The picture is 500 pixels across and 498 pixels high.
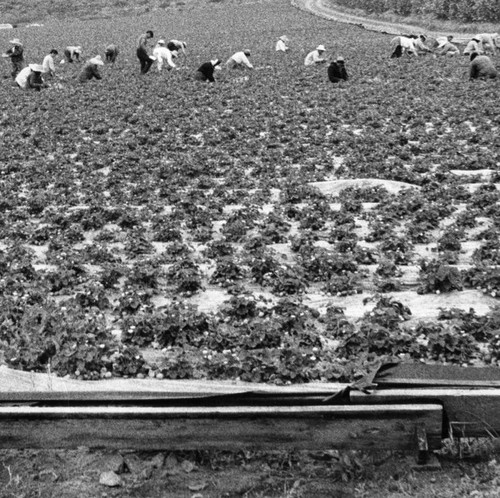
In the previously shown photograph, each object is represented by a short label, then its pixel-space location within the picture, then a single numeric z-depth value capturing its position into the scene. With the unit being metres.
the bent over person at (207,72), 23.70
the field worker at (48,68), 26.38
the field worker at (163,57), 27.92
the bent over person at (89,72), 25.38
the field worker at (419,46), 30.39
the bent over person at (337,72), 22.16
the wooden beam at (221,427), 4.68
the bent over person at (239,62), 26.47
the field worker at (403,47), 28.56
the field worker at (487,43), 28.55
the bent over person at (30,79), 24.20
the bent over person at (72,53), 32.94
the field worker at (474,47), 26.93
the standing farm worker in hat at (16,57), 26.81
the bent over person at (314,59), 27.63
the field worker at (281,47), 32.56
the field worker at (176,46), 32.44
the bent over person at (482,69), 21.45
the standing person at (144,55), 25.80
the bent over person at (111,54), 31.22
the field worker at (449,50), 29.75
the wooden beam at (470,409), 4.71
